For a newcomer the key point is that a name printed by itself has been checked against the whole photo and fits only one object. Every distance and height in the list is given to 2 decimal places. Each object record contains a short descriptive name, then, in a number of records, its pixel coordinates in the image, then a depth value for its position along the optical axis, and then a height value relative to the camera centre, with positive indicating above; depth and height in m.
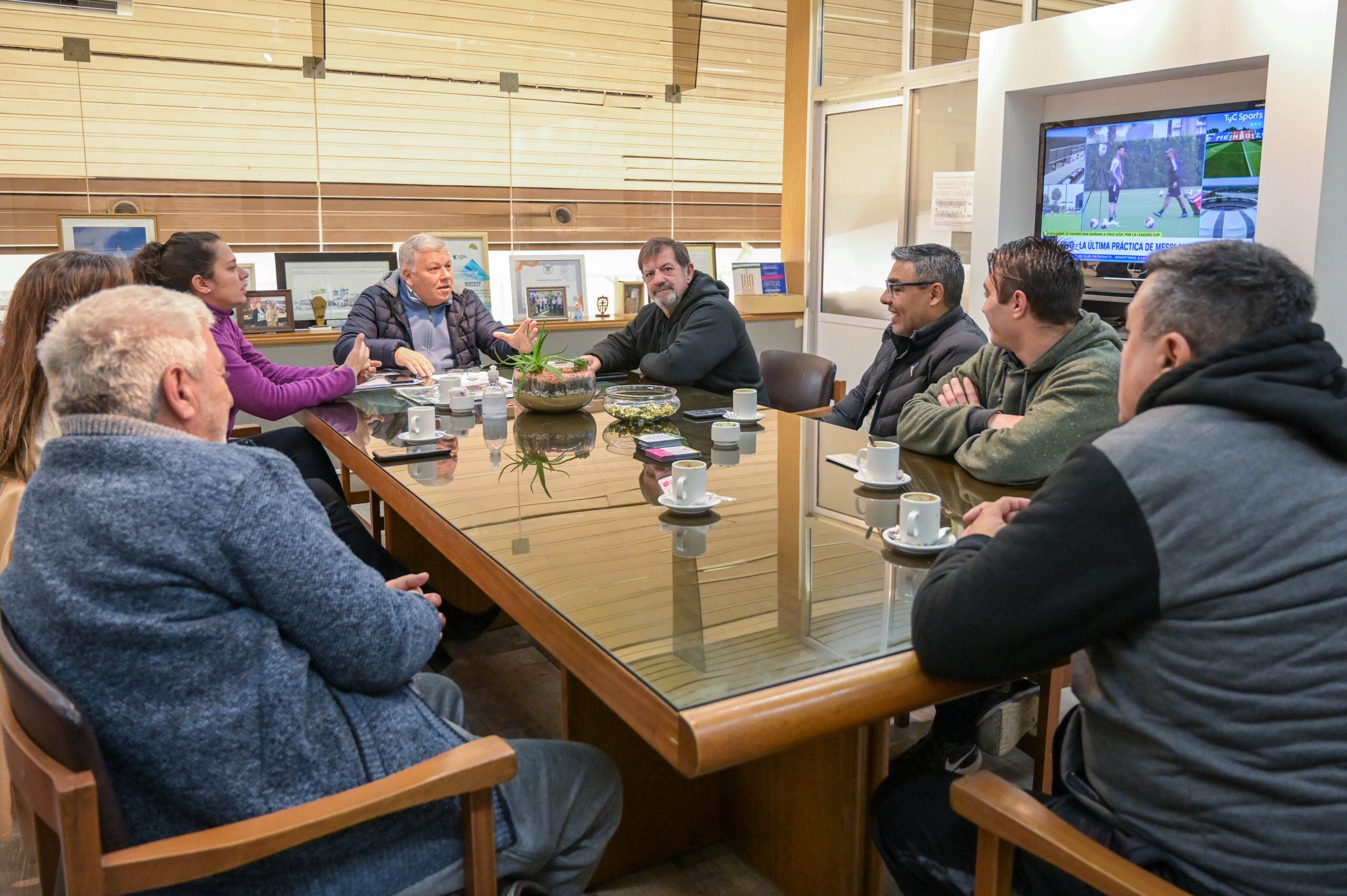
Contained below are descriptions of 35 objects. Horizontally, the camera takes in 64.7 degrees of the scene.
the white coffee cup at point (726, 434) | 2.73 -0.44
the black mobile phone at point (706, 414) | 3.19 -0.46
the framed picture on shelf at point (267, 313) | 5.61 -0.30
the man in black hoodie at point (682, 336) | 3.91 -0.30
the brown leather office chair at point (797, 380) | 4.07 -0.47
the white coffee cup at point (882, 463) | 2.26 -0.43
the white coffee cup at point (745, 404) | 3.12 -0.42
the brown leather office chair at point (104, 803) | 1.16 -0.64
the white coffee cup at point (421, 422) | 2.84 -0.44
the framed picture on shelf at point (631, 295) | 6.75 -0.23
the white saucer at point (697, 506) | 2.06 -0.48
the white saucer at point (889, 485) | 2.25 -0.47
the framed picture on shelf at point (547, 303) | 6.50 -0.28
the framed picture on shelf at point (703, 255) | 6.97 +0.02
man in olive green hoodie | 2.28 -0.29
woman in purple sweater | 3.33 -0.33
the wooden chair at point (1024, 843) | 1.17 -0.66
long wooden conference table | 1.32 -0.51
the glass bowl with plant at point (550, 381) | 3.19 -0.37
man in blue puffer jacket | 4.53 -0.26
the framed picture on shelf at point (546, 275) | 6.47 -0.11
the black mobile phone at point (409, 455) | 2.63 -0.49
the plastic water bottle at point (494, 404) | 3.25 -0.44
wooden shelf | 5.48 -0.43
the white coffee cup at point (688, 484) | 2.08 -0.43
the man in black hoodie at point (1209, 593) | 1.21 -0.39
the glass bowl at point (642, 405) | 3.08 -0.42
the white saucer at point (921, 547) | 1.78 -0.47
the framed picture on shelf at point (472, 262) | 6.27 -0.03
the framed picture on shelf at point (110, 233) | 5.42 +0.11
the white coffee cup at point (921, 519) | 1.80 -0.43
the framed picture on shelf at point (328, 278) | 5.75 -0.12
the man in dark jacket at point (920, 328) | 3.33 -0.22
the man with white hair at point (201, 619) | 1.25 -0.44
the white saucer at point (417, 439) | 2.82 -0.48
